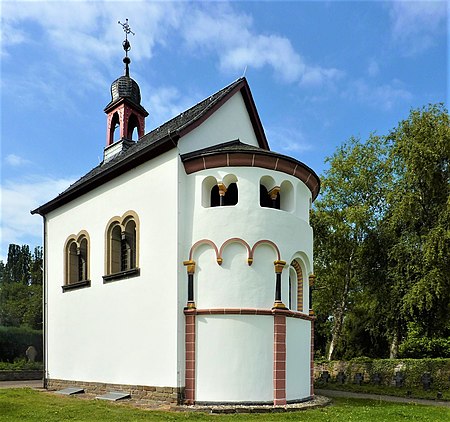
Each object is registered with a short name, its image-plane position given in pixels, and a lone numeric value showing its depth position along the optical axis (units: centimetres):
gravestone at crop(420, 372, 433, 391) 2005
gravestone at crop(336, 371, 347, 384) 2383
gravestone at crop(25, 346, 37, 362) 3011
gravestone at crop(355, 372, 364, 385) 2271
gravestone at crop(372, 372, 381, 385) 2269
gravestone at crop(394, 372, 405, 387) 2111
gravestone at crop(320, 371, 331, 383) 2409
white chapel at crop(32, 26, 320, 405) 1376
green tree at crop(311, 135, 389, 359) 2688
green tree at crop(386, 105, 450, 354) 2180
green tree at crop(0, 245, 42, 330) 4612
